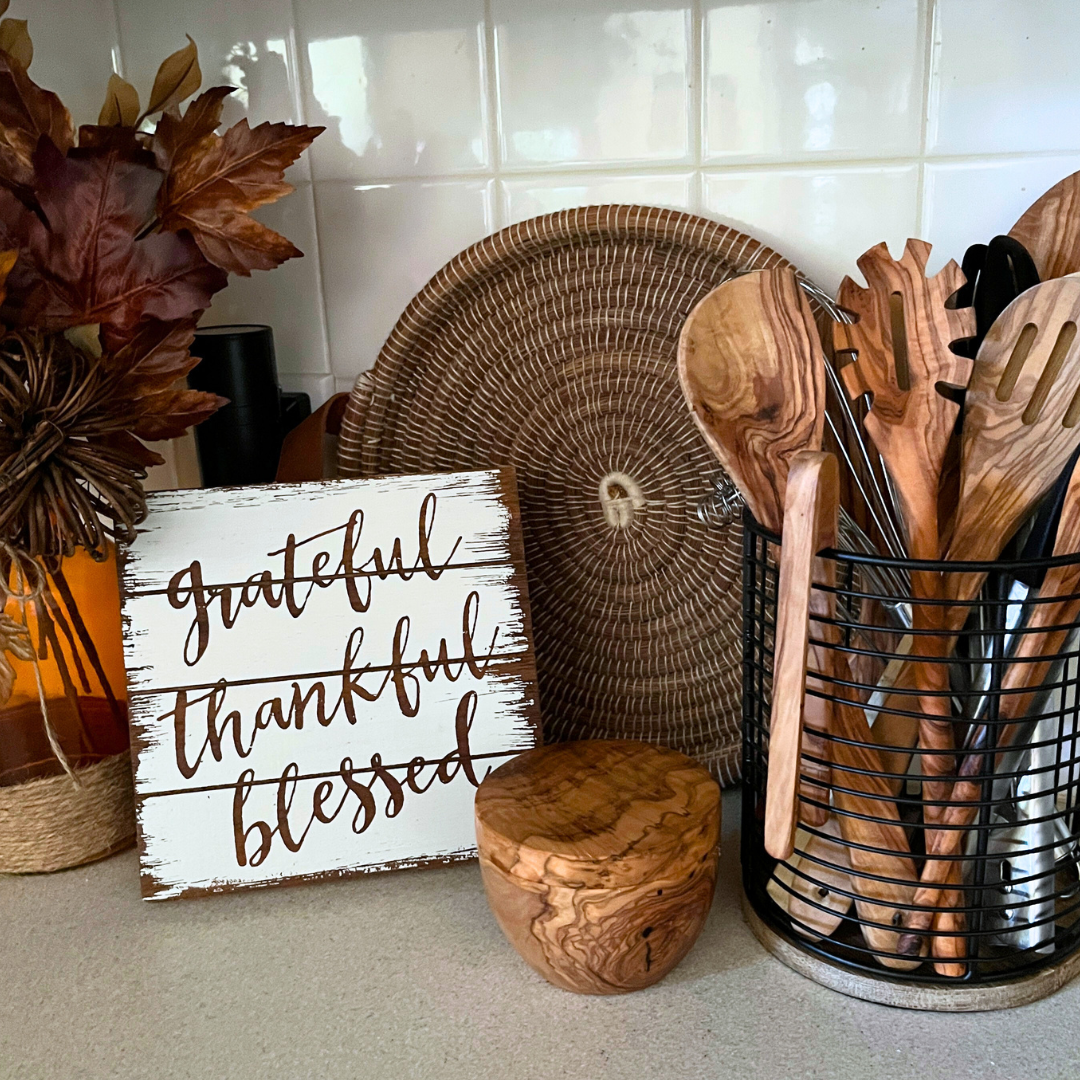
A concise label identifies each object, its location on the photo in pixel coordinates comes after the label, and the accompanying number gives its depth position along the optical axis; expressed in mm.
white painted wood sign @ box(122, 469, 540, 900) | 627
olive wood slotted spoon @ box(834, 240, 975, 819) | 499
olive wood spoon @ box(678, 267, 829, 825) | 503
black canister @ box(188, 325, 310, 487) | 715
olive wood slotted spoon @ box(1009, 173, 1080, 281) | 595
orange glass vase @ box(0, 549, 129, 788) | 651
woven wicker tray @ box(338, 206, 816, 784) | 680
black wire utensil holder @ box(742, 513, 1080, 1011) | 502
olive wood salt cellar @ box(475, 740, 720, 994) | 496
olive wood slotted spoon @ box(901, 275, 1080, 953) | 472
